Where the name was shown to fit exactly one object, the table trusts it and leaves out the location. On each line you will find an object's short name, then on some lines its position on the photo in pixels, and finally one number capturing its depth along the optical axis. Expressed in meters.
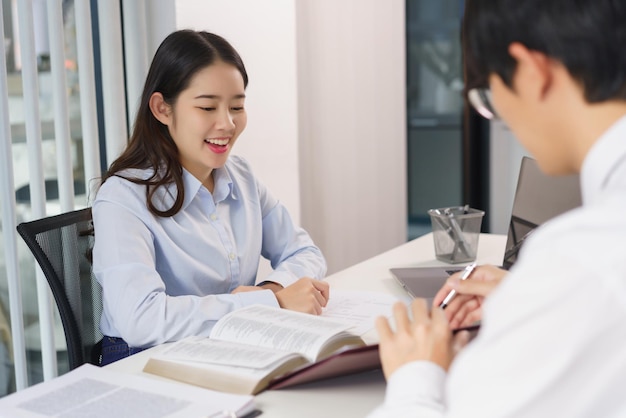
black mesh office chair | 1.59
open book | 1.15
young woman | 1.56
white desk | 1.11
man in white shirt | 0.62
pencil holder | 2.04
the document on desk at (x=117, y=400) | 1.08
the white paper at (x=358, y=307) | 1.51
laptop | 1.79
